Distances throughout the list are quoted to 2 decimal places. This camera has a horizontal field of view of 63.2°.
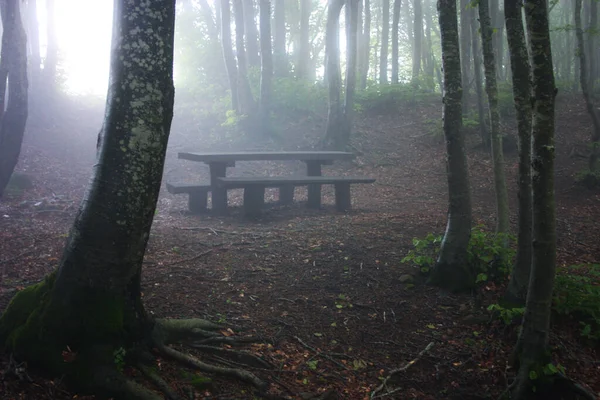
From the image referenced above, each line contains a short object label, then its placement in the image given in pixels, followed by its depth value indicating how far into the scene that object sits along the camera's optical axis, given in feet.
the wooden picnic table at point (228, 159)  32.42
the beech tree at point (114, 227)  11.84
